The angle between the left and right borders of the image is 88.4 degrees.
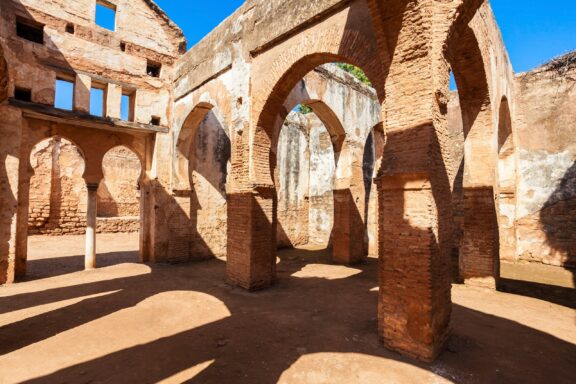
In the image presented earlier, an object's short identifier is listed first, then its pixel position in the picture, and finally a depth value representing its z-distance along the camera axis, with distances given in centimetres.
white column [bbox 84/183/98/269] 921
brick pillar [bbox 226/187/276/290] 683
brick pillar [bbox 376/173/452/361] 379
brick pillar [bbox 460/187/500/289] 699
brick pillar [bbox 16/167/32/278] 776
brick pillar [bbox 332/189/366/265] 1028
